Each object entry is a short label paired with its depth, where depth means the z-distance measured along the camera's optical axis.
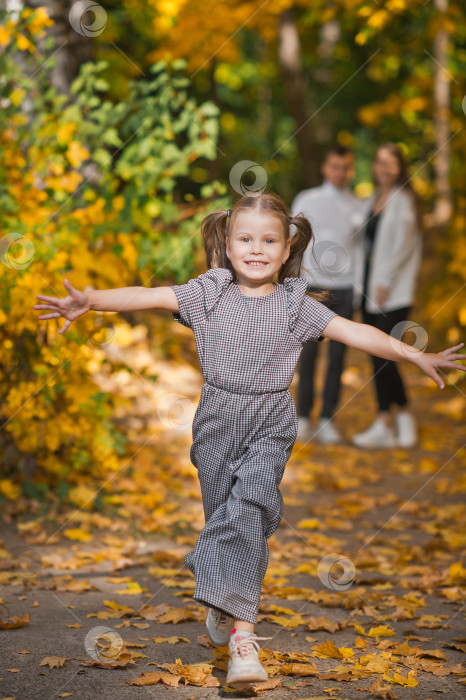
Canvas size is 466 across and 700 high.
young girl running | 5.07
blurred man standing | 12.48
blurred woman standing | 12.16
